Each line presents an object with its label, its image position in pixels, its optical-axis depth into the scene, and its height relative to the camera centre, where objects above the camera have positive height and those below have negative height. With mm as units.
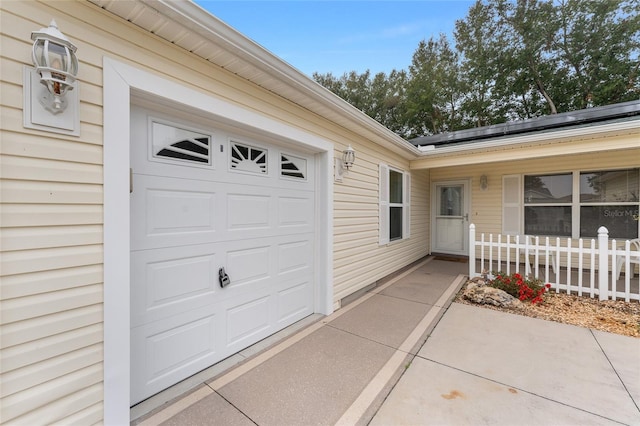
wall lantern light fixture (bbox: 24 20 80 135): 1306 +673
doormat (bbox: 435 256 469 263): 6785 -1280
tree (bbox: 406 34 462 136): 12938 +6142
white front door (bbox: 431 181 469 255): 7121 -175
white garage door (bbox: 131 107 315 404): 1945 -310
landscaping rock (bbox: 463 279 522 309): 3771 -1296
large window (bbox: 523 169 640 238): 5195 +164
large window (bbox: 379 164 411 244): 4934 +136
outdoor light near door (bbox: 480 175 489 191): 6699 +736
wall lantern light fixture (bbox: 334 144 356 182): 3719 +704
